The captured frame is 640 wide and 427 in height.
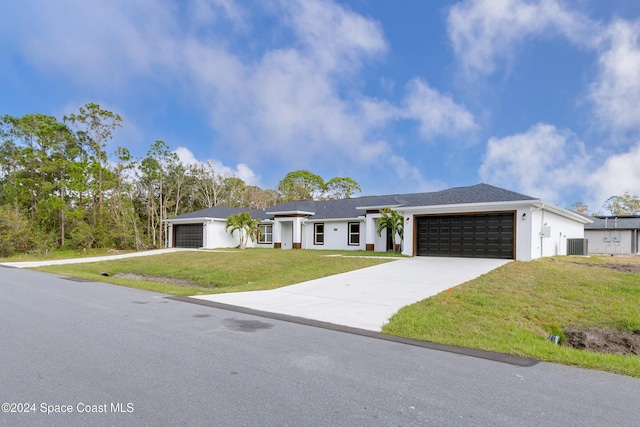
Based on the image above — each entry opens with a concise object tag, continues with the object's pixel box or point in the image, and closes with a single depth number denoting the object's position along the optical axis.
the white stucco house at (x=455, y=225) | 16.70
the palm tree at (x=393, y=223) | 22.03
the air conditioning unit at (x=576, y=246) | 22.17
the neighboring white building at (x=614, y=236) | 30.80
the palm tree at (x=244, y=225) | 29.27
